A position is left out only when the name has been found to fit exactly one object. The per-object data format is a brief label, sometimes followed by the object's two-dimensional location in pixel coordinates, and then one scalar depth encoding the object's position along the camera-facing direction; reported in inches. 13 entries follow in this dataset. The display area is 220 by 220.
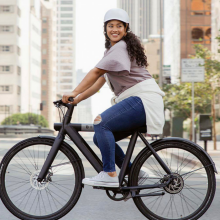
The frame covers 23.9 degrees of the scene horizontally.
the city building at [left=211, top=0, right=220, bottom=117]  1863.9
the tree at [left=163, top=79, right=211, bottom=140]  1085.8
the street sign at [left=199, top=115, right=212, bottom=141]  696.4
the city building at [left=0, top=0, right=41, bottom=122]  3671.3
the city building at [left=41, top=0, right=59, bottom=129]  5270.7
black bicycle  179.6
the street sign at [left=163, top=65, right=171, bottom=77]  2930.6
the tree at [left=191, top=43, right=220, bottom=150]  841.4
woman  175.8
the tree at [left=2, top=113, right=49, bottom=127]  3184.1
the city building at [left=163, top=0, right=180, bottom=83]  2684.5
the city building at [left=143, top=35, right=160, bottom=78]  4431.6
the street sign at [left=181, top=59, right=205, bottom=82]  724.2
